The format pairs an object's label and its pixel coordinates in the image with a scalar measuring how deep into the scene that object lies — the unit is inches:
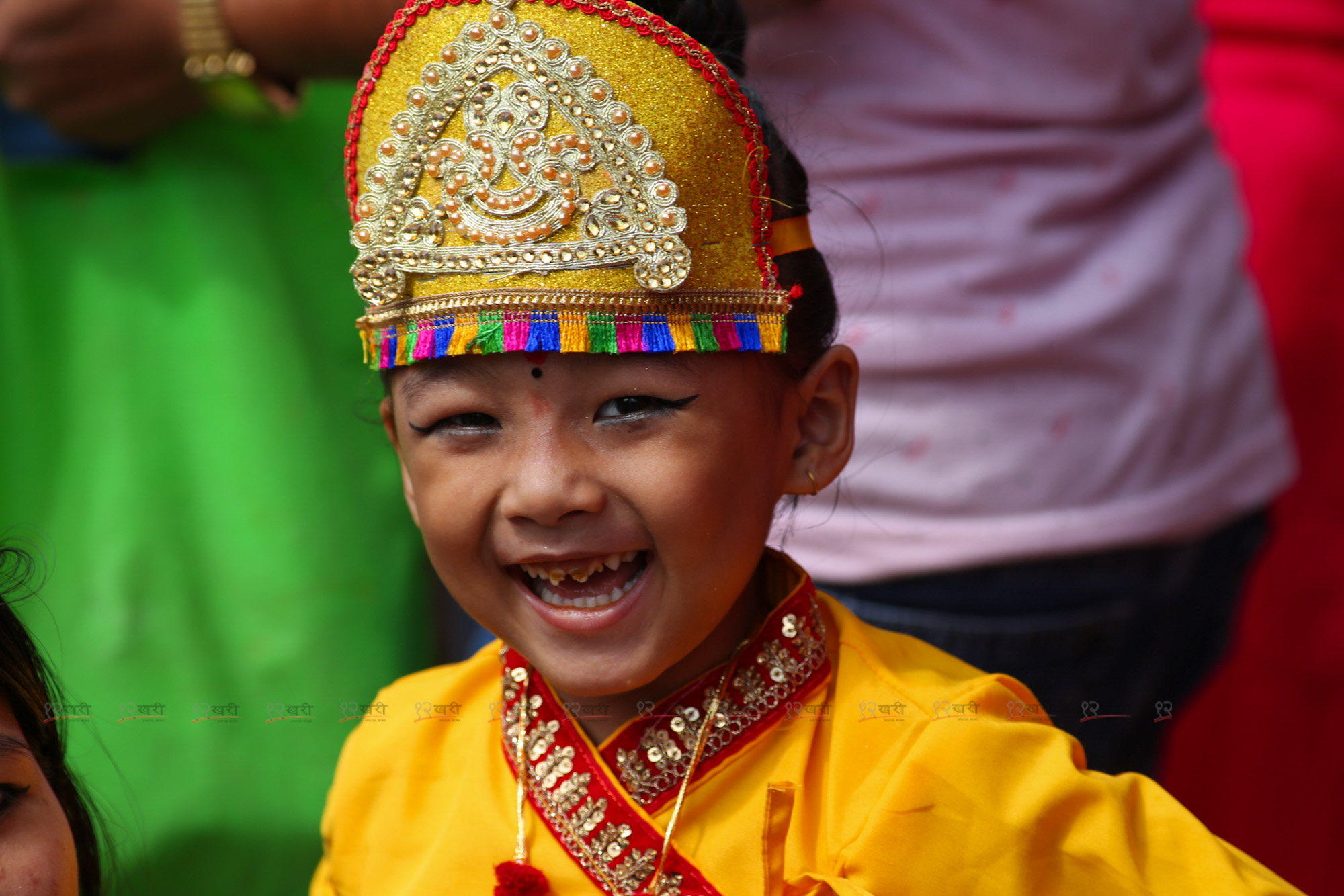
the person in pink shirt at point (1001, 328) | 99.2
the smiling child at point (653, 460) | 91.3
